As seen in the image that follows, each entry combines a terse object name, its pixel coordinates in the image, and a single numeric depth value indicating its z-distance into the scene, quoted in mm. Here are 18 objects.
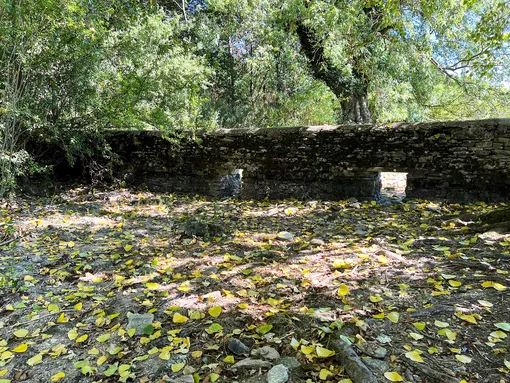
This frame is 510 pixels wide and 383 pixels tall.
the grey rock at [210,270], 3520
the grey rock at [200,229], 4820
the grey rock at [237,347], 2215
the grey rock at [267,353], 2120
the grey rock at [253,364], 2057
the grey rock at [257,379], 1957
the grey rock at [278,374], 1933
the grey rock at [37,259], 4094
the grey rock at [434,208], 5523
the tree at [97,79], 5766
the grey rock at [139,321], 2580
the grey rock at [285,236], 4566
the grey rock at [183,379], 1981
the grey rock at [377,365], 1914
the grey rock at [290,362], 2035
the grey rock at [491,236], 3750
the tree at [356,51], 7863
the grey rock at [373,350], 2031
